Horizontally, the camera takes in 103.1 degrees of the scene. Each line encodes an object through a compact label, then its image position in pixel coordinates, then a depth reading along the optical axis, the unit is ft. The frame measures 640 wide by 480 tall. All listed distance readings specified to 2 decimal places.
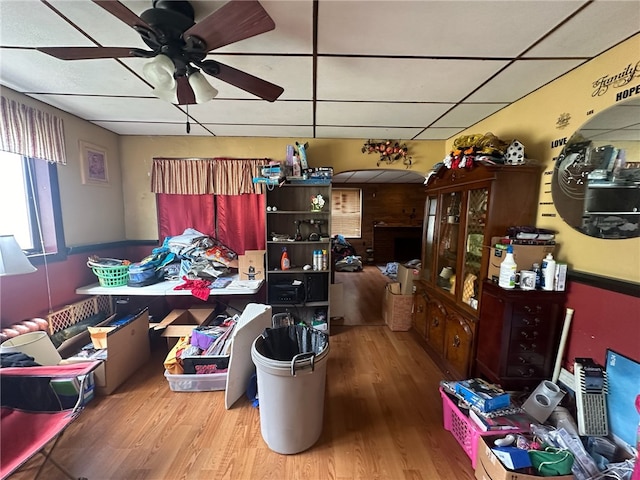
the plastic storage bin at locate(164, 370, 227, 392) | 6.75
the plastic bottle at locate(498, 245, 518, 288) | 5.47
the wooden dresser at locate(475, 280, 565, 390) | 5.46
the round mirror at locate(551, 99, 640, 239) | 4.50
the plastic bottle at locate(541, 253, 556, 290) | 5.41
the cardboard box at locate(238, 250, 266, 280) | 9.18
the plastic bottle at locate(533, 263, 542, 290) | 5.61
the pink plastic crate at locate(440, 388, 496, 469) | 4.84
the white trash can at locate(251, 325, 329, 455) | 4.76
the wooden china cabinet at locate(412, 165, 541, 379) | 6.08
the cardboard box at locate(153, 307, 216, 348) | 8.43
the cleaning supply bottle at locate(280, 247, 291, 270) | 9.62
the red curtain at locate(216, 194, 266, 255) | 10.28
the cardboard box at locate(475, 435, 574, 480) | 3.94
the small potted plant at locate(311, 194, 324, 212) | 9.71
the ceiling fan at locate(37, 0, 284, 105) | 3.26
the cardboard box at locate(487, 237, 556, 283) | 5.62
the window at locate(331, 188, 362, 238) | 24.52
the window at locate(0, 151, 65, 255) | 6.64
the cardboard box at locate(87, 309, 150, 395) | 6.62
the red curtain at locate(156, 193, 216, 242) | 10.18
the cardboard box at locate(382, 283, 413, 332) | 10.44
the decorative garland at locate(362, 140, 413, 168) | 10.25
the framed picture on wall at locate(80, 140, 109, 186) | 8.45
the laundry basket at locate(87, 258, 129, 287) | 8.09
